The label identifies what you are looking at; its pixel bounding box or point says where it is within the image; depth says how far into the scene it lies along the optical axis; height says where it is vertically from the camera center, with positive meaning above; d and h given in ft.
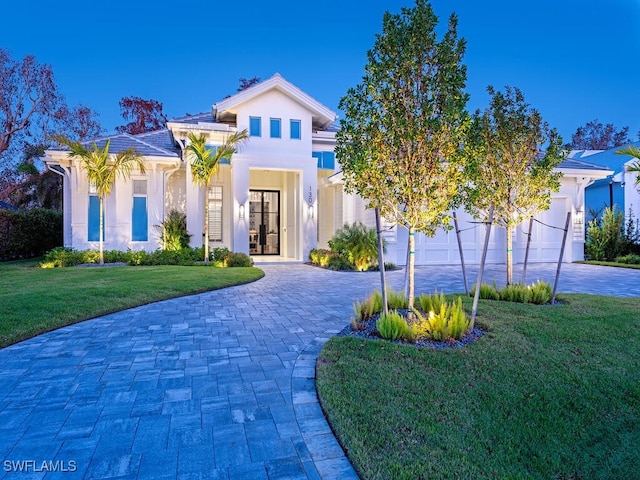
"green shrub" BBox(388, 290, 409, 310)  18.16 -3.17
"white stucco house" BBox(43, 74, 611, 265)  43.88 +4.74
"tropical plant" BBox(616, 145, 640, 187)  29.71 +6.20
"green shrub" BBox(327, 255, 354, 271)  40.42 -3.17
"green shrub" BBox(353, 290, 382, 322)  17.96 -3.41
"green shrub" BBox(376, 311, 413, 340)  14.74 -3.55
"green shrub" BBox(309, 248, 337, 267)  42.78 -2.56
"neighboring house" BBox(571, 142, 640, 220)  56.95 +6.54
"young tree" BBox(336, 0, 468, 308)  15.02 +4.57
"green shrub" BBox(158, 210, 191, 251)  43.55 +0.14
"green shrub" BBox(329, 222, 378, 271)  40.32 -1.42
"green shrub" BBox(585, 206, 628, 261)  48.65 -0.50
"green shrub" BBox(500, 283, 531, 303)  21.57 -3.33
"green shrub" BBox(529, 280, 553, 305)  21.33 -3.37
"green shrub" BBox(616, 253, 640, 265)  44.77 -2.99
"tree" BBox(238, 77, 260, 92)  84.48 +32.49
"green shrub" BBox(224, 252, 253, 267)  40.91 -2.82
